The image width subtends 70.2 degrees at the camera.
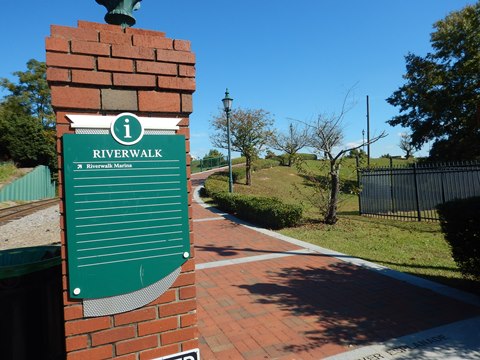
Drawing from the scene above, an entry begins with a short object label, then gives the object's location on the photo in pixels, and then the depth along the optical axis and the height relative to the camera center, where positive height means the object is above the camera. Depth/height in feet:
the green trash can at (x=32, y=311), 6.64 -2.18
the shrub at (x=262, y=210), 32.45 -1.73
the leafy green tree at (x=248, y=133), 72.18 +12.81
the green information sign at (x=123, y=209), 5.79 -0.17
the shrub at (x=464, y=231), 14.12 -2.05
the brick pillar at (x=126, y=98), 5.76 +1.84
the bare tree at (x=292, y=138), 71.65 +11.81
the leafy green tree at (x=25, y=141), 92.99 +17.70
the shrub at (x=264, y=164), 95.20 +8.76
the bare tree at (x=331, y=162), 33.40 +2.67
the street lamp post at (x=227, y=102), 47.91 +12.98
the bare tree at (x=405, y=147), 199.93 +23.54
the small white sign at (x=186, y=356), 5.99 -2.81
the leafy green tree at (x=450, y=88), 65.26 +20.03
